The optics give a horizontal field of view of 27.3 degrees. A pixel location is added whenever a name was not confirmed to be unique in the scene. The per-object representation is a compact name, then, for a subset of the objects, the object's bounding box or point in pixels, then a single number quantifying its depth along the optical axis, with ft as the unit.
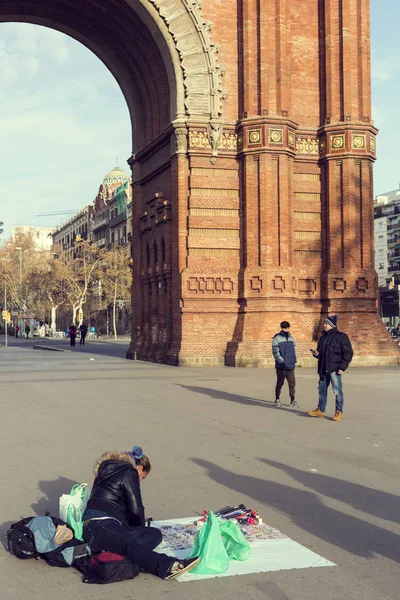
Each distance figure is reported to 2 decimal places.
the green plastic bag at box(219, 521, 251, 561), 18.45
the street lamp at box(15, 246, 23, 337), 295.21
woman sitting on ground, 17.62
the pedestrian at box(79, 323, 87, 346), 181.57
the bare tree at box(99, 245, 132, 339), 254.47
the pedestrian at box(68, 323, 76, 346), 172.86
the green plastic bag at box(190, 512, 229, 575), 17.75
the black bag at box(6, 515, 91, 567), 18.30
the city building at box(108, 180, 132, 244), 347.97
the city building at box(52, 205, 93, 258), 416.93
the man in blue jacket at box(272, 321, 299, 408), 50.16
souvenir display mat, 18.03
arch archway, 91.91
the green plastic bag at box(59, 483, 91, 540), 19.17
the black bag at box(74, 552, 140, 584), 17.33
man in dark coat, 44.06
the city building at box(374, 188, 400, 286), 410.52
